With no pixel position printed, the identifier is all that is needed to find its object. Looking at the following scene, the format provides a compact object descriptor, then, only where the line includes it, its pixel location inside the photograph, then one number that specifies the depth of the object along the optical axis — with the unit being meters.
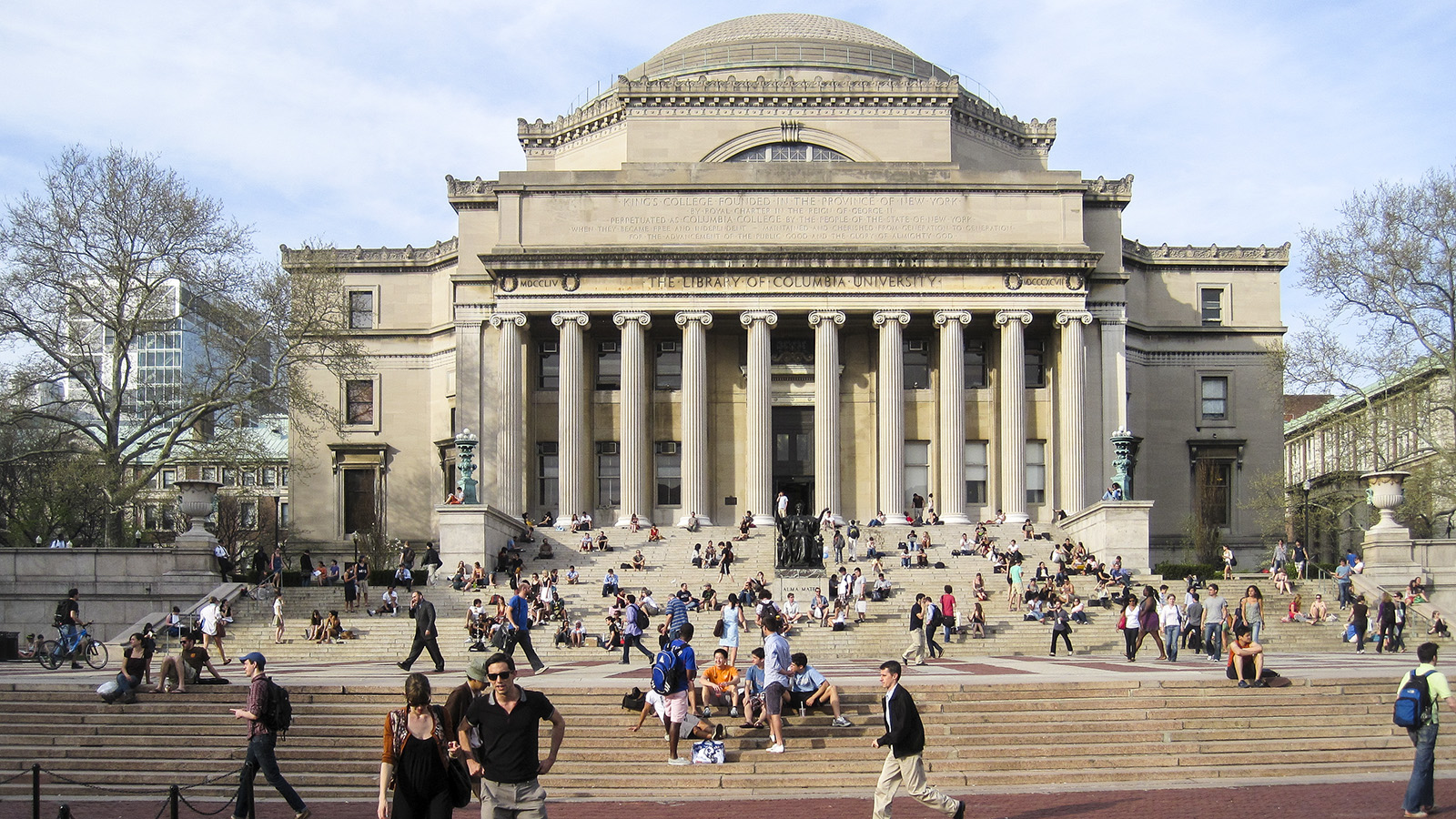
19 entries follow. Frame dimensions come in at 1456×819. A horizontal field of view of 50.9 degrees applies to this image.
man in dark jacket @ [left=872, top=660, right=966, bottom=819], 15.47
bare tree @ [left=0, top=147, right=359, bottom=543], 49.00
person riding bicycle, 34.53
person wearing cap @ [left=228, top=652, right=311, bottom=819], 16.53
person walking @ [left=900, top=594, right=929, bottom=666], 30.30
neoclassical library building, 55.41
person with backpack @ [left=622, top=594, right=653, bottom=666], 30.58
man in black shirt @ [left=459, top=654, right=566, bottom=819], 12.62
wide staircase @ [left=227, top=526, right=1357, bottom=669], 37.31
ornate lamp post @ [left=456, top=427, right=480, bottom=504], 48.00
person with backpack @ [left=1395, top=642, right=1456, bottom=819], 16.41
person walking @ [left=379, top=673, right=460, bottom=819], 12.35
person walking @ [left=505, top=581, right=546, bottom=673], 26.30
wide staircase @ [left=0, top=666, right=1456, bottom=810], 19.75
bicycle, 33.72
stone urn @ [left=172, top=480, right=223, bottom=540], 43.31
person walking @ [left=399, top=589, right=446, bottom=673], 26.56
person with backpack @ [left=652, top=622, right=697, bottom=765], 19.86
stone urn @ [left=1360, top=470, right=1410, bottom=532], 42.31
